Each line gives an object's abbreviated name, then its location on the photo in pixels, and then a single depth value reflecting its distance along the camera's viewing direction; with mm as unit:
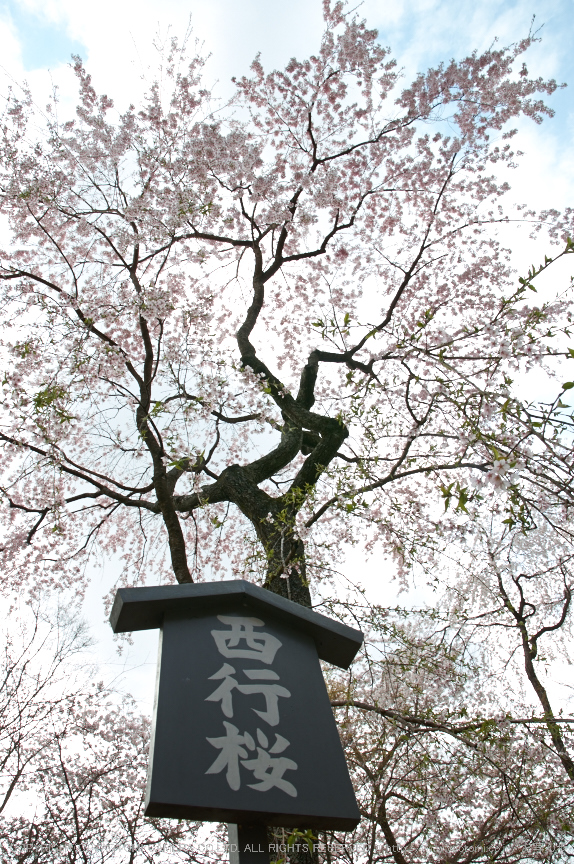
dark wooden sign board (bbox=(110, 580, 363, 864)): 1627
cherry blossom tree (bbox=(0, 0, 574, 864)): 2898
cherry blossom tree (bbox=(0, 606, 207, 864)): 5328
